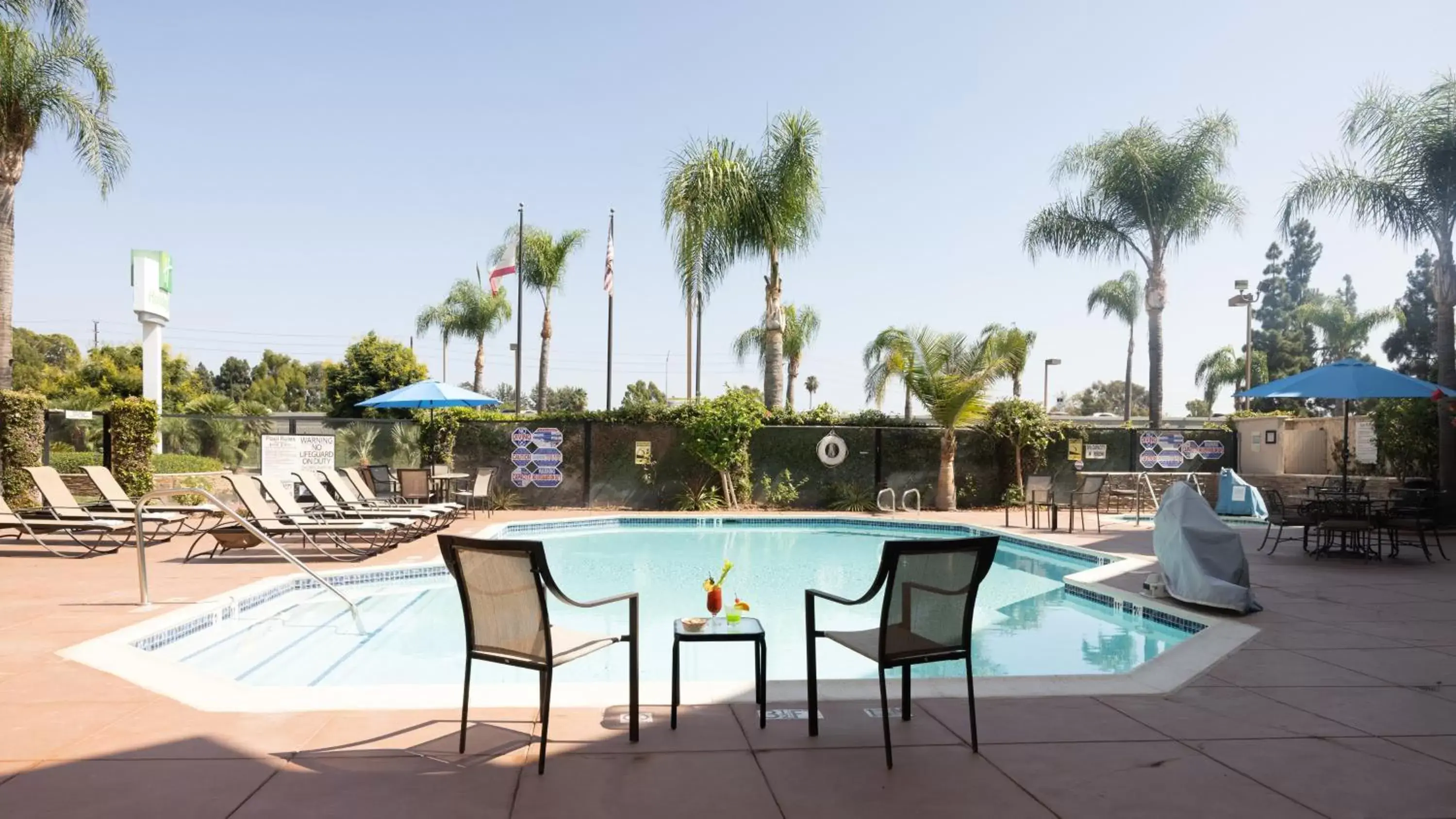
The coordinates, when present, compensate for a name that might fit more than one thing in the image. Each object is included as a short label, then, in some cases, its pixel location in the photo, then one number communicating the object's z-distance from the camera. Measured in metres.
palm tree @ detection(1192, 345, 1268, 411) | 42.91
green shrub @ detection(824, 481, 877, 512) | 16.25
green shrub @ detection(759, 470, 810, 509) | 16.28
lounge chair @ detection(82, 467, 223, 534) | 9.86
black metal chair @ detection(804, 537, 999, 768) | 3.22
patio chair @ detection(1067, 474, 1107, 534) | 12.62
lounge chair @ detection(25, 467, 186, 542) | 8.99
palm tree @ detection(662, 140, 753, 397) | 16.31
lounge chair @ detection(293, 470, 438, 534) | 10.30
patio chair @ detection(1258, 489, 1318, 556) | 9.24
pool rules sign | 14.77
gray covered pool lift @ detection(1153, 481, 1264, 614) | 6.19
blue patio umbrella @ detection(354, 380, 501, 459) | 14.61
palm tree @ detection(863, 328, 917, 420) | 16.27
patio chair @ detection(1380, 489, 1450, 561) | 9.12
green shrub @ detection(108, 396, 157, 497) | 12.38
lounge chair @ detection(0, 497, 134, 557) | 8.55
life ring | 16.45
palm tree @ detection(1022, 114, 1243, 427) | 18.25
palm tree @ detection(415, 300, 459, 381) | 37.16
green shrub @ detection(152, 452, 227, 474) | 14.86
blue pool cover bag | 14.62
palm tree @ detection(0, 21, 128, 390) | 13.04
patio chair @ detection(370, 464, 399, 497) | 14.22
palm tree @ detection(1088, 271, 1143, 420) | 37.91
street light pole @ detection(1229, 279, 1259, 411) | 24.07
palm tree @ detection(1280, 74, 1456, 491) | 12.71
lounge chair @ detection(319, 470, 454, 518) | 11.07
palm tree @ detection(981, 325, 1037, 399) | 16.22
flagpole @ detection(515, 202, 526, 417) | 24.25
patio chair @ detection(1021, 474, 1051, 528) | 12.88
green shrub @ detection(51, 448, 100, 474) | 14.18
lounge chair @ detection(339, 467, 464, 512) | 12.01
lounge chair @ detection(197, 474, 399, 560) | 8.90
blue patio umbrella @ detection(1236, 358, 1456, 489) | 10.23
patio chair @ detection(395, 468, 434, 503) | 13.22
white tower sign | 15.40
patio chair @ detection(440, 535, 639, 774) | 3.09
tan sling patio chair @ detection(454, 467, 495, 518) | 13.66
